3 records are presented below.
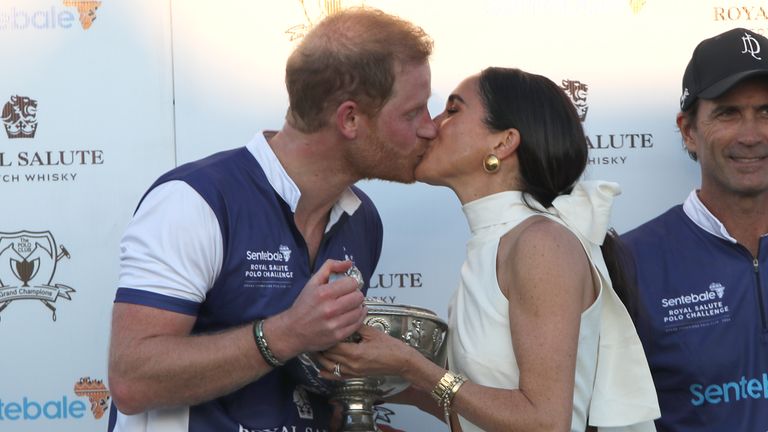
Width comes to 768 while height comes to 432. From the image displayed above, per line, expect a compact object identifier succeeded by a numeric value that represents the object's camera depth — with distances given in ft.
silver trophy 17.80
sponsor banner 22.86
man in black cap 21.58
